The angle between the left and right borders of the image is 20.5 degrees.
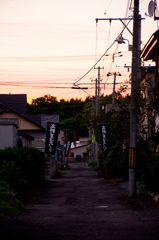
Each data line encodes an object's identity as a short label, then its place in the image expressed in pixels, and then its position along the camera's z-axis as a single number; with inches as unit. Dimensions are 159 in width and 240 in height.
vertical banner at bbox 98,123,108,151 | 1336.1
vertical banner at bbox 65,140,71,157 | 2522.6
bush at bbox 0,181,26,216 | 470.6
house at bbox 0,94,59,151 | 1903.3
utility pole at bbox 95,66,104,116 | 1908.2
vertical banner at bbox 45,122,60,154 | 1270.9
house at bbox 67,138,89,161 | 4338.1
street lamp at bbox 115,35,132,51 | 908.3
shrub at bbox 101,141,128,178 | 1098.3
